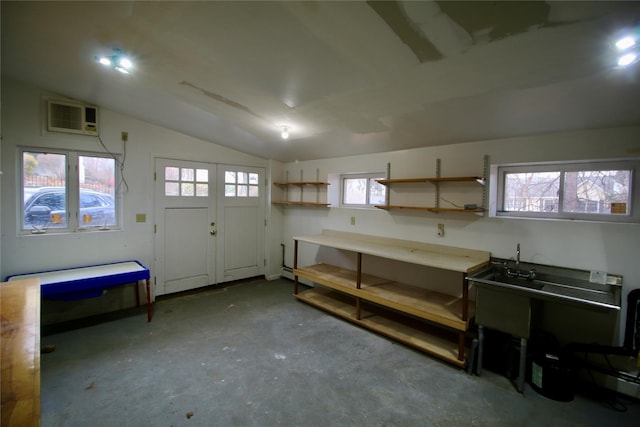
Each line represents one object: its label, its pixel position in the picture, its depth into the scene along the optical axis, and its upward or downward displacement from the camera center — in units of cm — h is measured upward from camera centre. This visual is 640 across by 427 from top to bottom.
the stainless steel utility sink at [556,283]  197 -59
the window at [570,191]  231 +17
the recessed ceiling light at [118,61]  218 +111
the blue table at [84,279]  272 -75
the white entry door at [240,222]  448 -27
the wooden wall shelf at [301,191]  439 +24
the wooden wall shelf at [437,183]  276 +27
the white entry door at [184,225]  391 -29
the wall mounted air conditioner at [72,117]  306 +93
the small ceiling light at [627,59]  154 +82
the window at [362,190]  390 +24
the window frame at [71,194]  299 +10
